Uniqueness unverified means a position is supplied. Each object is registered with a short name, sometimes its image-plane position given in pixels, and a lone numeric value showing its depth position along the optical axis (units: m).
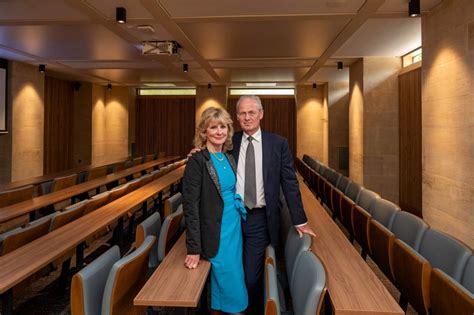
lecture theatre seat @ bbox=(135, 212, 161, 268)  2.40
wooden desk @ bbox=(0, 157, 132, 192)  4.87
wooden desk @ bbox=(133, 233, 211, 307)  1.53
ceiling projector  5.67
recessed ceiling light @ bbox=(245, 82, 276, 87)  11.03
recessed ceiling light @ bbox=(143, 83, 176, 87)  12.24
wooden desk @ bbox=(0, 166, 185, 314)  1.85
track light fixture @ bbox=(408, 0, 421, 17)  3.91
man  2.17
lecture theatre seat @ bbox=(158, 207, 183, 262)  2.50
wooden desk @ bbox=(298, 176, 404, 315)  1.45
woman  1.92
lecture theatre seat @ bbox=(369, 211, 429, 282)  2.47
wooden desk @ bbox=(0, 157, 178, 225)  3.40
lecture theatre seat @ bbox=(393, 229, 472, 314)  1.87
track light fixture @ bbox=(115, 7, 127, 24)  4.18
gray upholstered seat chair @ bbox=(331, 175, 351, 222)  4.23
